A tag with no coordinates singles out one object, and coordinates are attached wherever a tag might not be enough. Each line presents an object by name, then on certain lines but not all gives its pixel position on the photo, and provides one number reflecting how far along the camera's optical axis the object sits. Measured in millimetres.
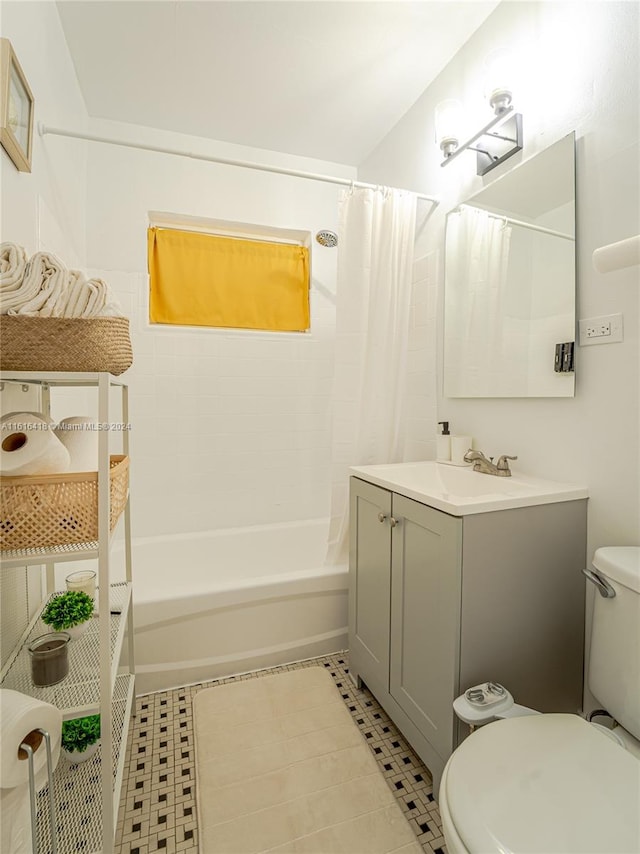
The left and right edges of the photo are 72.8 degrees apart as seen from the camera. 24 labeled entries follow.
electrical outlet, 1226
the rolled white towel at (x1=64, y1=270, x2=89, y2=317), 890
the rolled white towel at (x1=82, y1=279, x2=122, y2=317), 895
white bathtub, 1661
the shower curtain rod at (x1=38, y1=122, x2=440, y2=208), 1538
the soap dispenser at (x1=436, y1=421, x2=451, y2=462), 1863
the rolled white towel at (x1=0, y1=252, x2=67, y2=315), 846
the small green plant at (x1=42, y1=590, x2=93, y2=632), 1175
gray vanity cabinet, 1132
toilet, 686
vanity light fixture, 1495
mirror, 1386
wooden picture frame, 1123
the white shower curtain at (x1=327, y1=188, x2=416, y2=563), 1942
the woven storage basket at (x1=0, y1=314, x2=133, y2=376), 825
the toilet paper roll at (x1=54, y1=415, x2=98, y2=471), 954
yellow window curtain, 2455
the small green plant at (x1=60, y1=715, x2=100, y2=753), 1160
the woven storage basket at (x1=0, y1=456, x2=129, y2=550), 837
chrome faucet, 1566
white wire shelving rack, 889
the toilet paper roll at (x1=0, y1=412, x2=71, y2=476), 841
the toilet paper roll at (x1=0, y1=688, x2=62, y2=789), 723
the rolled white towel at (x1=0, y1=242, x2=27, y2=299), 851
